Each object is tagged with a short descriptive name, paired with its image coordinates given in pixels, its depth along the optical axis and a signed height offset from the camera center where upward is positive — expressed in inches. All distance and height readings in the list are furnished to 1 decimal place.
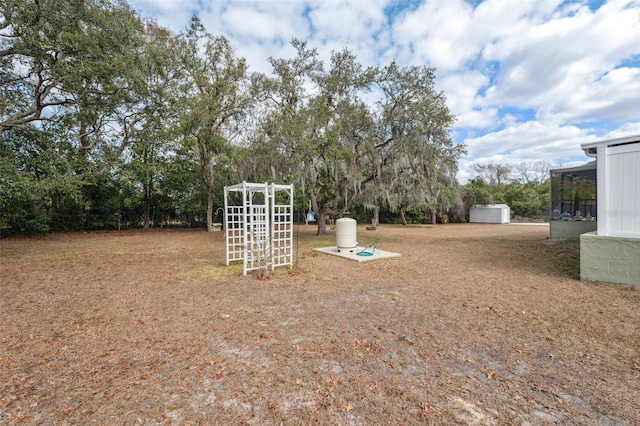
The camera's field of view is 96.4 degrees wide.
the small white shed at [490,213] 792.9 -1.8
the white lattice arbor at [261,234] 190.1 -16.0
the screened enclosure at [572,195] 329.1 +21.0
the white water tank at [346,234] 275.4 -20.9
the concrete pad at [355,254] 247.8 -38.8
